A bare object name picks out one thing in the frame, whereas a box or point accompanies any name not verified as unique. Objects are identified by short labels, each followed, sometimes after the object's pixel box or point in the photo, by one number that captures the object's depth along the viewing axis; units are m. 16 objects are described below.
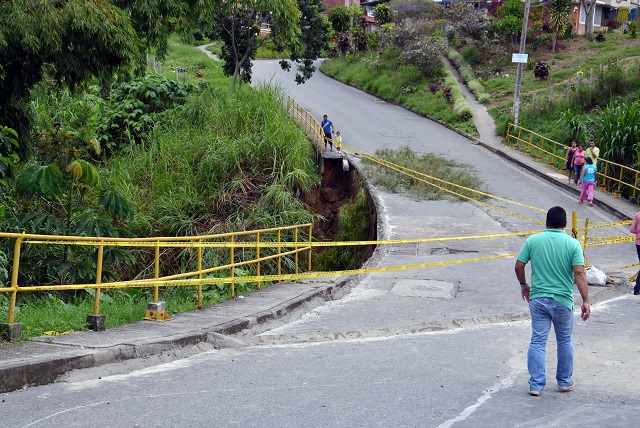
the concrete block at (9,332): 7.65
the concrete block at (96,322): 8.68
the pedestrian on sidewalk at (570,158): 26.84
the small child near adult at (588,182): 23.14
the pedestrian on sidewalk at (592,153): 23.96
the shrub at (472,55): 48.34
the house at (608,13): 57.19
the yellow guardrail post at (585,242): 14.45
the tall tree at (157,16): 13.17
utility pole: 32.30
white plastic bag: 14.05
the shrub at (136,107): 26.64
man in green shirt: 7.31
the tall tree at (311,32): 33.75
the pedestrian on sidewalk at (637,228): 14.05
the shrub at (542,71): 42.31
